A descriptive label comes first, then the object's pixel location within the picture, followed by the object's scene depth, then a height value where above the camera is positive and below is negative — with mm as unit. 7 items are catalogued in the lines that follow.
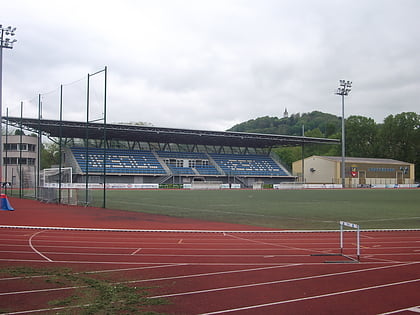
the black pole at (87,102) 26186 +4184
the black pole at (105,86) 24344 +4841
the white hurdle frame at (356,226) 8557 -1105
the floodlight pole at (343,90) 70312 +13709
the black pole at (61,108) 28423 +4133
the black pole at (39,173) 31773 -329
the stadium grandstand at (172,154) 65375 +2965
